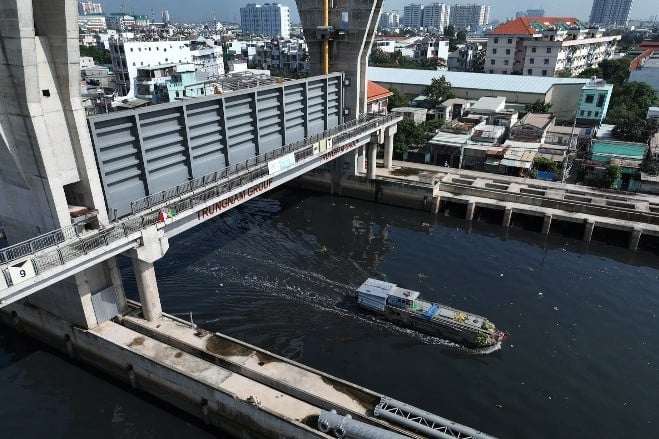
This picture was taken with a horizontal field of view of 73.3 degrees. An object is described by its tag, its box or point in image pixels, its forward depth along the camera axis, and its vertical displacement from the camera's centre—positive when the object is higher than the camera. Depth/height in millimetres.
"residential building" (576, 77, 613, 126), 71375 -10489
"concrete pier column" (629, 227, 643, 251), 43250 -18495
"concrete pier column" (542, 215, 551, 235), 46656 -18634
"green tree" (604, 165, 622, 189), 51219 -15032
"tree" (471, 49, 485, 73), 130062 -7829
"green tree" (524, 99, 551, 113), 79312 -12010
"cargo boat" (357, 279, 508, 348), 29453 -18055
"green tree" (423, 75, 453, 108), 84000 -10160
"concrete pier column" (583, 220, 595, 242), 44781 -18412
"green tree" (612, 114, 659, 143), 61906 -12214
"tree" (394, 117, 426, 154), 62875 -13385
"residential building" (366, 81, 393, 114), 74000 -9983
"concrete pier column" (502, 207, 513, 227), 48219 -18291
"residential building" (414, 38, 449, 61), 161125 -4868
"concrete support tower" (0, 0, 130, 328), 20531 -4581
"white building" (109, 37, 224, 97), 109500 -5497
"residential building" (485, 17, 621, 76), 111188 -3078
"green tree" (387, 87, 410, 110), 83275 -11634
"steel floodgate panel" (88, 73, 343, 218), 26672 -6698
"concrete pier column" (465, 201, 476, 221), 50031 -18352
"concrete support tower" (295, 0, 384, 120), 47562 -192
